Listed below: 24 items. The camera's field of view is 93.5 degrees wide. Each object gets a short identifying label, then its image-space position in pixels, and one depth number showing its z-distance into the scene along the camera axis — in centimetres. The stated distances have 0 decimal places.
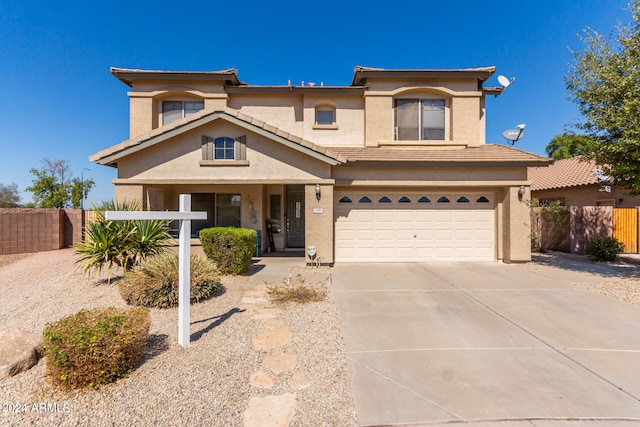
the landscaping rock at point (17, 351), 359
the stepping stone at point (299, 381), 350
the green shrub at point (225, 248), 848
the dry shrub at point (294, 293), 655
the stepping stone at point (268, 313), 567
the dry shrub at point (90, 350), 330
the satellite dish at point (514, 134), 1394
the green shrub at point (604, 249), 1159
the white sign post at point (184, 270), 433
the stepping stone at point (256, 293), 697
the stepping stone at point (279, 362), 386
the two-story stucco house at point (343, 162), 1010
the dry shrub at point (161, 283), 605
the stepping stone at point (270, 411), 293
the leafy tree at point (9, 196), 3934
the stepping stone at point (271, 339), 446
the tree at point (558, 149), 3617
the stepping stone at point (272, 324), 517
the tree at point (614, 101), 805
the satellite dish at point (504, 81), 1310
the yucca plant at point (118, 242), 721
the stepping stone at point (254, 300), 649
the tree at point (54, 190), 2830
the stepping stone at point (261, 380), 352
